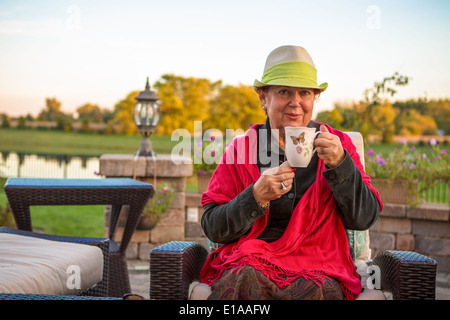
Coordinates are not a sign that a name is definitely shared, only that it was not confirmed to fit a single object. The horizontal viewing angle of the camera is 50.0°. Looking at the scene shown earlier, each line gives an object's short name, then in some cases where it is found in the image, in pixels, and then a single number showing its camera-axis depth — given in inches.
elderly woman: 70.1
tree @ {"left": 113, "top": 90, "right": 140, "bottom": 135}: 677.3
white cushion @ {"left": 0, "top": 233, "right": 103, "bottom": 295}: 73.1
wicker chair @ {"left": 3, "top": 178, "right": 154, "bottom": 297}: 115.0
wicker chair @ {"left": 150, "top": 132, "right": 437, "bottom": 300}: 69.2
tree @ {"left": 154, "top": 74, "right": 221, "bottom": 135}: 688.4
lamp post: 212.5
